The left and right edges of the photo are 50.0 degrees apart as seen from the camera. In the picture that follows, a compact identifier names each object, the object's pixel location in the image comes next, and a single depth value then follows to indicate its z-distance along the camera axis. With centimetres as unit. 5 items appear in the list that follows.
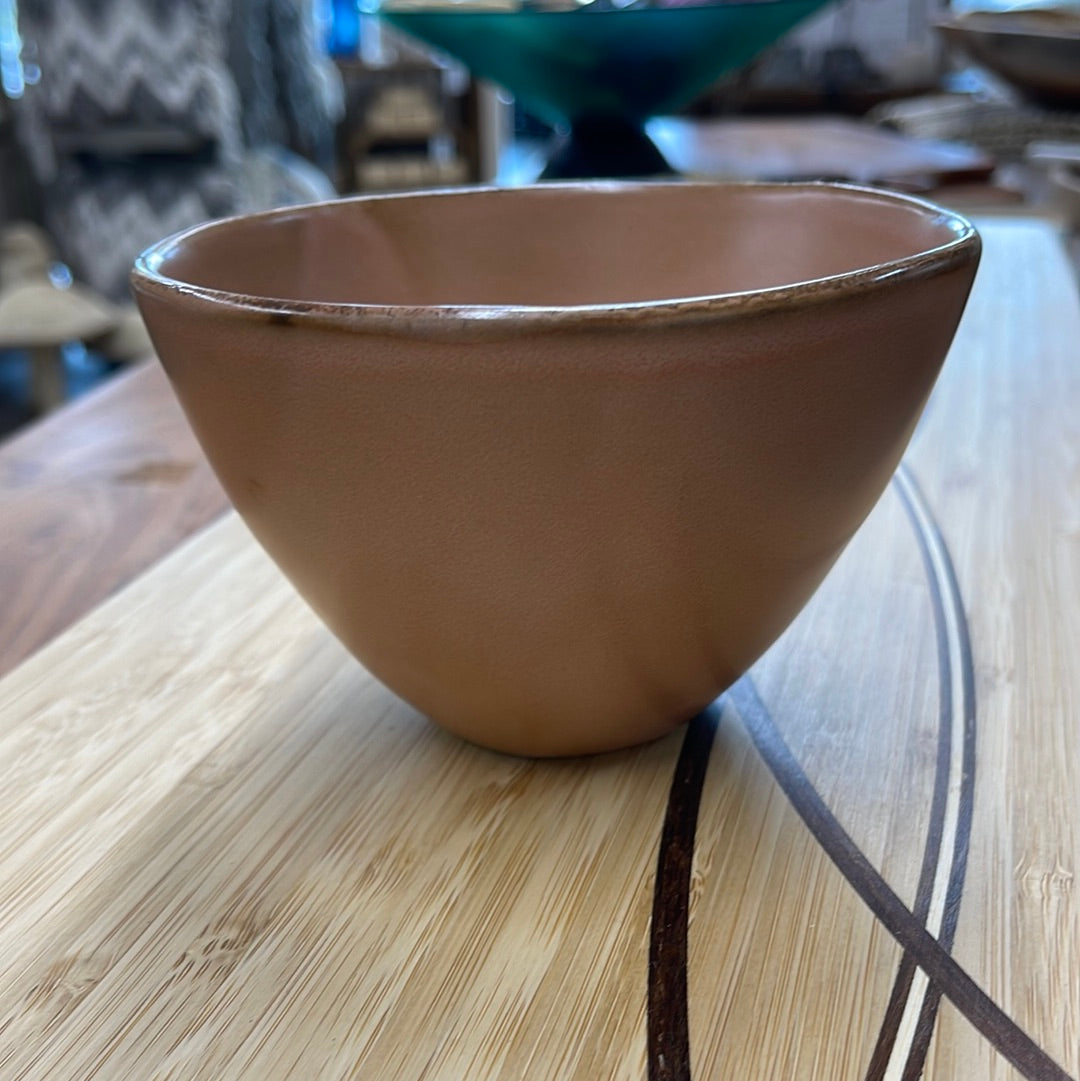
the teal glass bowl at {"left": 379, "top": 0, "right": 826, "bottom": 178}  79
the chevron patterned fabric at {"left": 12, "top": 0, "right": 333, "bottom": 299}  222
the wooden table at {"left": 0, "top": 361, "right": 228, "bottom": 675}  44
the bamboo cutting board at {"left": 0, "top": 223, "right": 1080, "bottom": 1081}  24
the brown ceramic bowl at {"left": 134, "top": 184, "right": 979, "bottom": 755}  23
